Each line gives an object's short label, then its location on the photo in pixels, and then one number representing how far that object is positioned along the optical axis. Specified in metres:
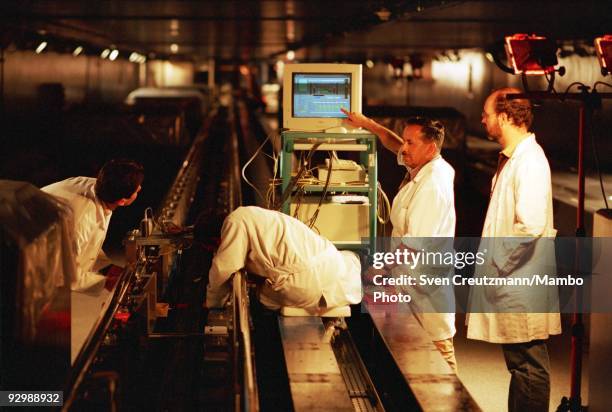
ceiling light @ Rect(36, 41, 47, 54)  19.56
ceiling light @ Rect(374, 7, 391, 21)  12.95
